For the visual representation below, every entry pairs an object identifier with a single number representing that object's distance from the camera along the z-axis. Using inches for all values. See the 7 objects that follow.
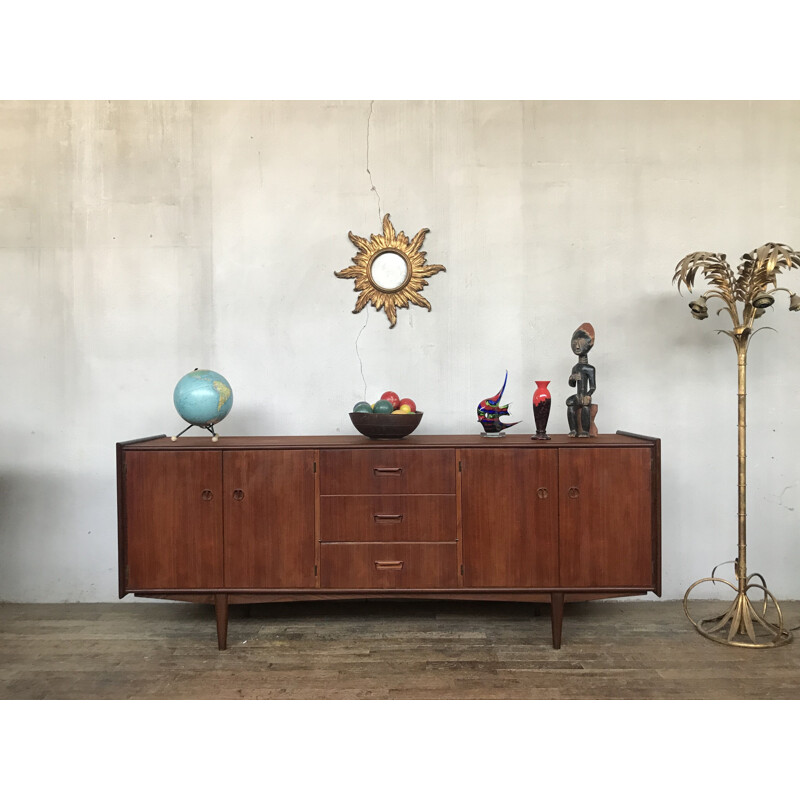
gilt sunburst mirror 143.0
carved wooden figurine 123.6
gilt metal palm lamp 116.6
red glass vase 122.9
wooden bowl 122.6
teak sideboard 116.1
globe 122.3
